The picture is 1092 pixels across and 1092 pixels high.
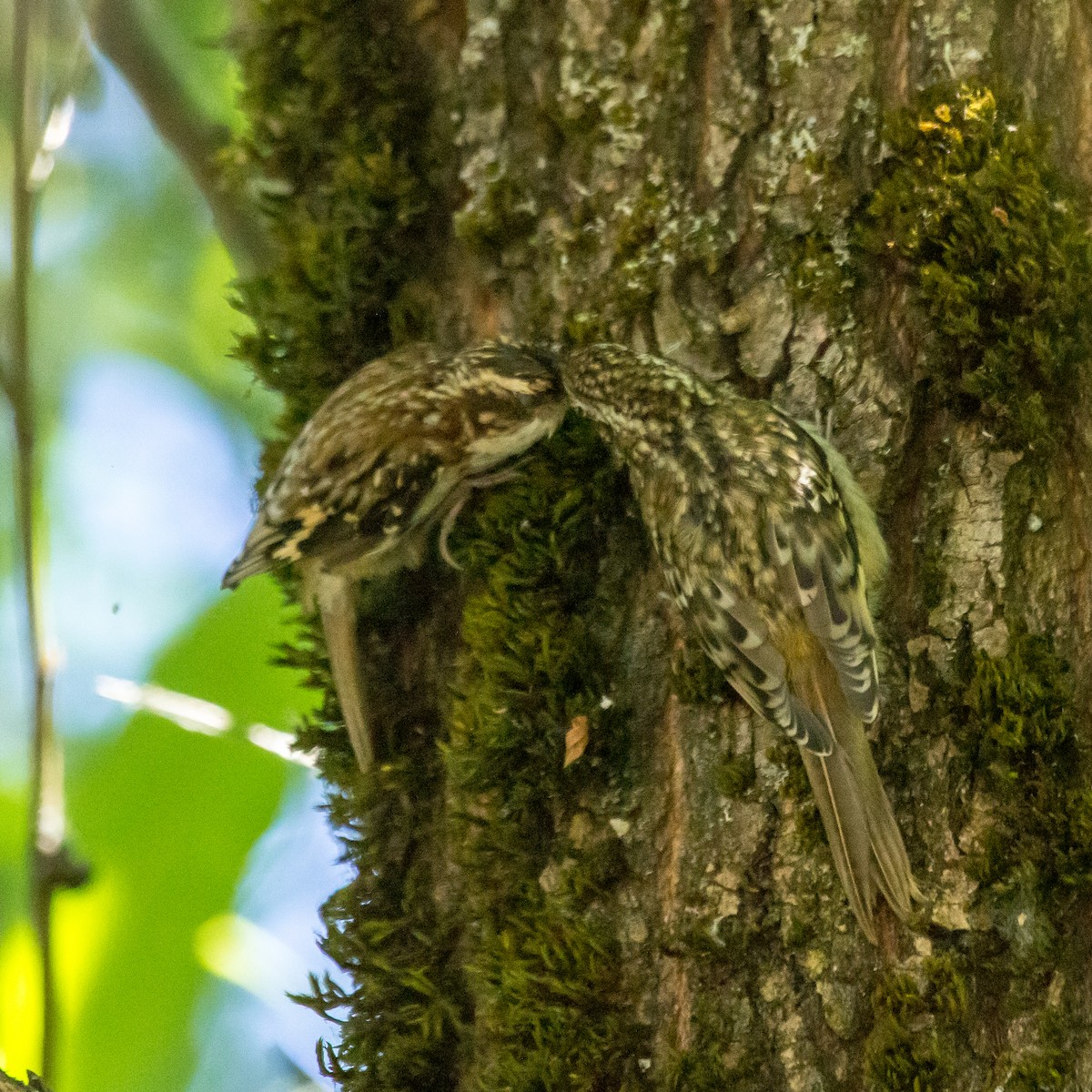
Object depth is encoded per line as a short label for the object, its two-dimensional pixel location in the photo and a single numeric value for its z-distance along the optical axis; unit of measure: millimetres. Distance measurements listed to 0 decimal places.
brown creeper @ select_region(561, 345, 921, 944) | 4156
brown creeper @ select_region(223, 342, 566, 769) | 4953
